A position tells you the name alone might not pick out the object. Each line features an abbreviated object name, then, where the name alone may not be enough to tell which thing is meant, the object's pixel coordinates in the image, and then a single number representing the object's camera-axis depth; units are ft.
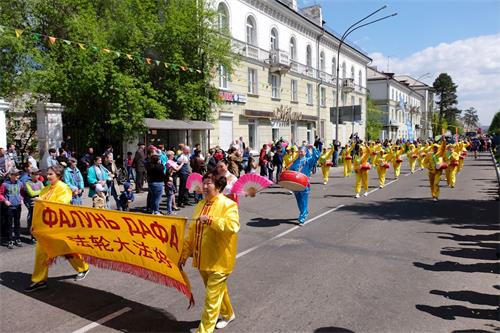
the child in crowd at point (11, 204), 26.91
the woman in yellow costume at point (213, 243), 13.74
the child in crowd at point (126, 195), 37.45
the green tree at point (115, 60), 54.90
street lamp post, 81.77
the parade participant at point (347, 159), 68.20
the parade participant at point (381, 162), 54.34
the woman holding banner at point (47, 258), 18.98
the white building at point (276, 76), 88.22
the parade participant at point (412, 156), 78.14
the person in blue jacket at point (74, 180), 30.56
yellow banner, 15.03
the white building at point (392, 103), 231.09
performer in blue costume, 32.76
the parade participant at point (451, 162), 49.67
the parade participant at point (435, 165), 43.93
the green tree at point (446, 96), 368.27
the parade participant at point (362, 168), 47.04
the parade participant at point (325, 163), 47.24
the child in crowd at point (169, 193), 38.04
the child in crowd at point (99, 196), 32.32
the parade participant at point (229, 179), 18.18
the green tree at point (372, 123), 186.30
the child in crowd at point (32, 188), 28.17
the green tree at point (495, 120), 231.71
